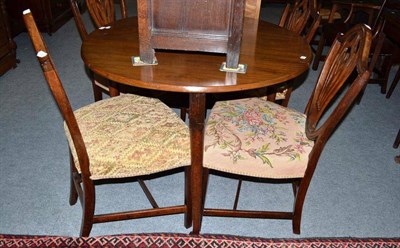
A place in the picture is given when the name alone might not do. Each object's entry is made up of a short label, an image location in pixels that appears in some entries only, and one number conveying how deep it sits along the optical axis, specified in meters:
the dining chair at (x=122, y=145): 1.53
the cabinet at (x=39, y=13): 3.83
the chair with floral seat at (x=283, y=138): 1.53
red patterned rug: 1.74
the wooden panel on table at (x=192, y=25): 1.40
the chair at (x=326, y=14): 3.84
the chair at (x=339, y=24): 3.30
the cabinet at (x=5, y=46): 3.10
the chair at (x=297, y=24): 2.03
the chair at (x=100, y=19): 2.07
